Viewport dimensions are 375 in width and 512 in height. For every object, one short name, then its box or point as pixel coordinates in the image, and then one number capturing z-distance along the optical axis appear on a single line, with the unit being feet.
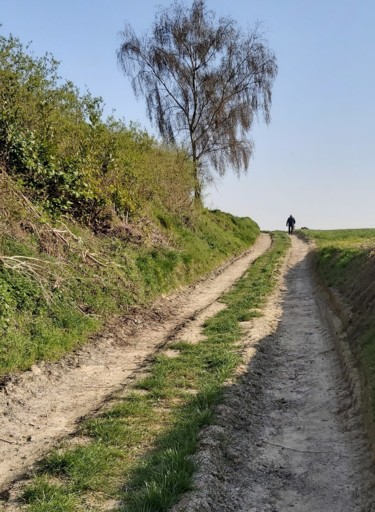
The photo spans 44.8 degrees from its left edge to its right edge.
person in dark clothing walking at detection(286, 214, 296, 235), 154.71
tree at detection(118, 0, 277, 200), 86.07
